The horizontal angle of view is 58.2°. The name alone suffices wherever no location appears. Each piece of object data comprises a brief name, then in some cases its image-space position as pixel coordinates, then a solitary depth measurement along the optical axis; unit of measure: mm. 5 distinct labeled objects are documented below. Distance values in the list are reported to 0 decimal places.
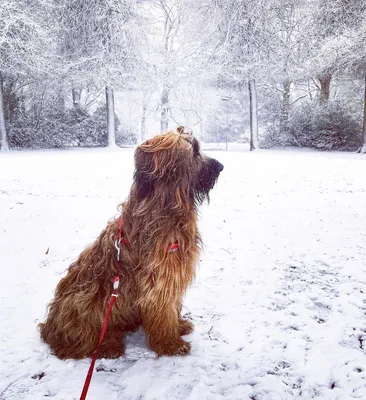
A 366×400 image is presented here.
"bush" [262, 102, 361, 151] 19766
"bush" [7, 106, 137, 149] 20016
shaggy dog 2439
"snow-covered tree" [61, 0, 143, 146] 17516
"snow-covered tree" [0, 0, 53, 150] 15203
